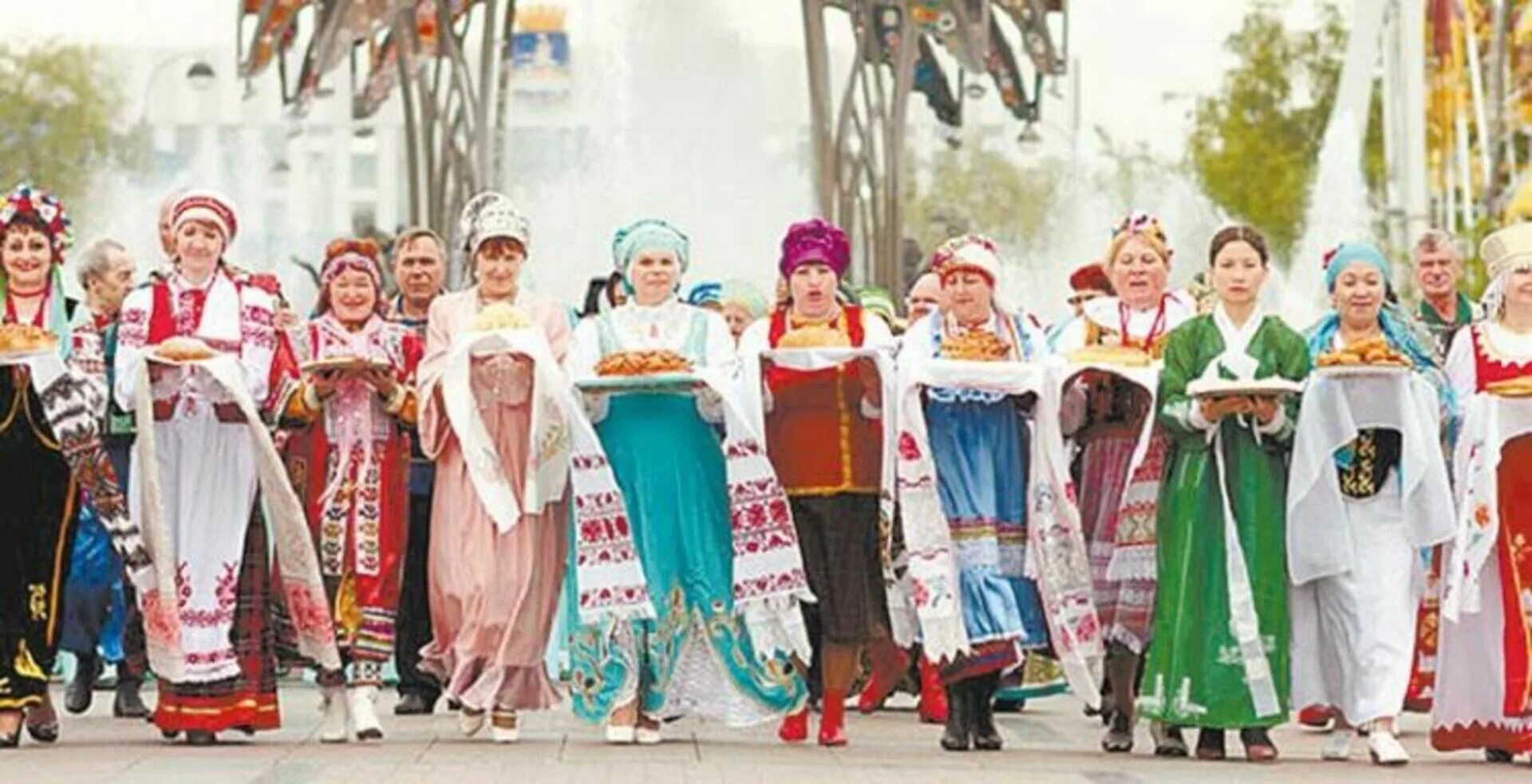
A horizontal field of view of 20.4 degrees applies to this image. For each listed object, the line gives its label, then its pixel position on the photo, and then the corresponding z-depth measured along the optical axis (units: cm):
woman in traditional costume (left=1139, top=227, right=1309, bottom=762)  1384
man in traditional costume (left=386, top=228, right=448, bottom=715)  1602
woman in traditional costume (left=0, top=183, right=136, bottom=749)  1412
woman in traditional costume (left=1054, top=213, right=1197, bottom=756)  1434
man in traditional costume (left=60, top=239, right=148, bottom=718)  1603
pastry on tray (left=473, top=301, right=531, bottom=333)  1443
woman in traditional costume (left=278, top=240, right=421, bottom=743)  1459
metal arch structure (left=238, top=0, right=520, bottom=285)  3675
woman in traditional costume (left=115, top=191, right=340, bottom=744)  1412
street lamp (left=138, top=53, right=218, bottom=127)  4494
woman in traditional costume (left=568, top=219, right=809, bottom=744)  1426
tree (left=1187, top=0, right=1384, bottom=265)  6782
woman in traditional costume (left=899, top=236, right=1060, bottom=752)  1422
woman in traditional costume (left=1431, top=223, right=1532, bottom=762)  1408
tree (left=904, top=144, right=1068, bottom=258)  8225
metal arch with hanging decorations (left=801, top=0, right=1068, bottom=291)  3638
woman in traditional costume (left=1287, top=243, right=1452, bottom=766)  1391
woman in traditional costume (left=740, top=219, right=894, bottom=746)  1443
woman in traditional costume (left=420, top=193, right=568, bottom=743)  1439
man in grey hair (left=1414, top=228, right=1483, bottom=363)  1684
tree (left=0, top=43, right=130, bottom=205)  7038
